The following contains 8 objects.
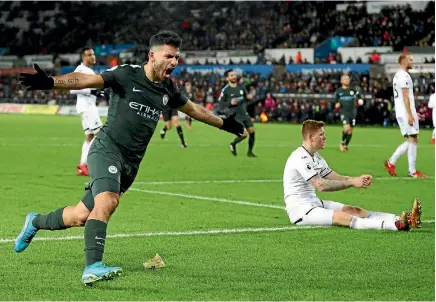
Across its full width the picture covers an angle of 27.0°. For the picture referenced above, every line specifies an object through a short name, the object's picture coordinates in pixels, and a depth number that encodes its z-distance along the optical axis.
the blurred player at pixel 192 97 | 36.12
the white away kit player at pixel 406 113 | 18.30
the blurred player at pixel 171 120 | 27.22
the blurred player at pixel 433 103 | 21.60
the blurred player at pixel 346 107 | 27.11
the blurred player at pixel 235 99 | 24.44
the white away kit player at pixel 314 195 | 10.52
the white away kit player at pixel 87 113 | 17.92
